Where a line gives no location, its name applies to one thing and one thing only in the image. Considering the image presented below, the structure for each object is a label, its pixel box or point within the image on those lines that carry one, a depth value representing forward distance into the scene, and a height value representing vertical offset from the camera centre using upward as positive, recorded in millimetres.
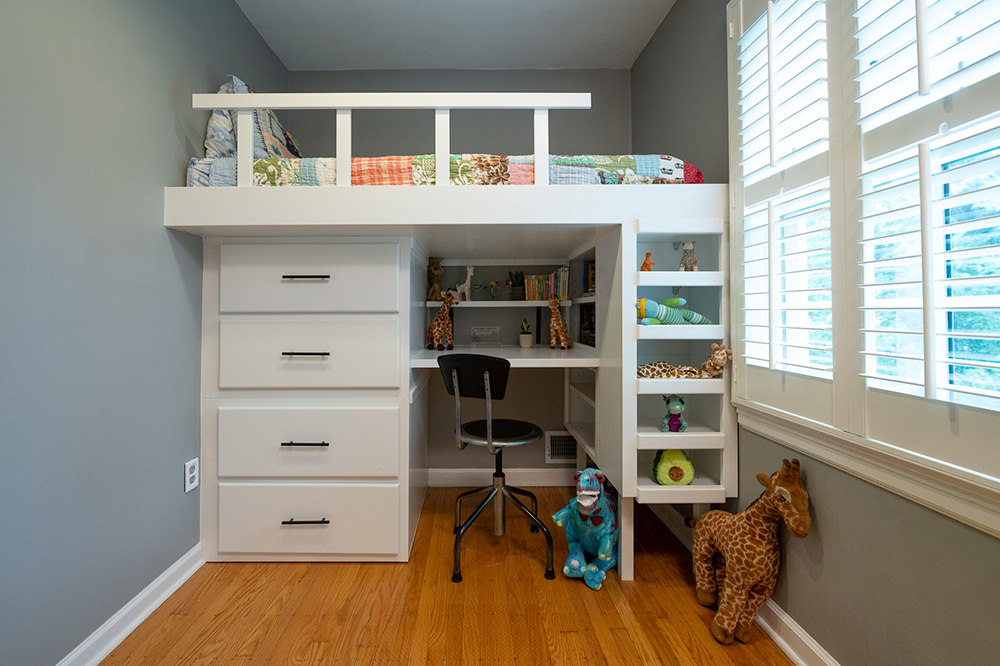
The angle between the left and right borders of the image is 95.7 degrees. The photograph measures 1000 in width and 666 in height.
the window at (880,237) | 852 +231
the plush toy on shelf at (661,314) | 1709 +84
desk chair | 1826 -431
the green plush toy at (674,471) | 1725 -517
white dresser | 1861 -300
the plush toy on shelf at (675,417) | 1723 -312
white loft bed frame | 1650 +492
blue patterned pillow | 1815 +844
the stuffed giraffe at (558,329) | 2531 +39
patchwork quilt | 1703 +625
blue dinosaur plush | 1688 -752
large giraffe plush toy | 1346 -678
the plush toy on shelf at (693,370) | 1667 -127
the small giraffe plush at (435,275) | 2650 +362
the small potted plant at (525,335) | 2568 +5
